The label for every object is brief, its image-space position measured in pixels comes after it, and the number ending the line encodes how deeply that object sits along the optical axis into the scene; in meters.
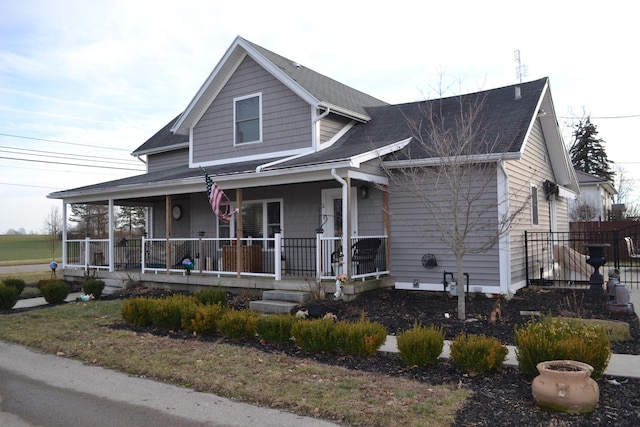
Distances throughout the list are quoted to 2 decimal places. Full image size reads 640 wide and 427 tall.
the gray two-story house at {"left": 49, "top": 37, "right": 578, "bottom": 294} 10.90
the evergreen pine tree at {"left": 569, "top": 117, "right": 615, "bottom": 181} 45.38
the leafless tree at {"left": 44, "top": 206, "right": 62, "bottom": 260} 34.34
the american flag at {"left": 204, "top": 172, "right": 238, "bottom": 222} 11.62
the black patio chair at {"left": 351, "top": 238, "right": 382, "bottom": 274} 10.97
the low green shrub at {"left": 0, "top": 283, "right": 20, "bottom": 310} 11.30
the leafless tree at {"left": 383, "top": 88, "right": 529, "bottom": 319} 10.55
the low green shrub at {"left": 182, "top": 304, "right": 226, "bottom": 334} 8.17
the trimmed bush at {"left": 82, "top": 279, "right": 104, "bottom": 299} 12.56
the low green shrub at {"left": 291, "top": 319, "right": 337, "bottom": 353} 6.76
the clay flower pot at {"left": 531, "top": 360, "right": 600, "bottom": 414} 4.42
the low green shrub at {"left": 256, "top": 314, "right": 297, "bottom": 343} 7.31
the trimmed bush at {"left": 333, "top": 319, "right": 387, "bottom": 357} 6.48
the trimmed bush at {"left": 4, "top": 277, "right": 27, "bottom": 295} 12.56
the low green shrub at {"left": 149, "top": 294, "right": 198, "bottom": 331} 8.56
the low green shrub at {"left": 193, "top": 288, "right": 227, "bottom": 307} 9.80
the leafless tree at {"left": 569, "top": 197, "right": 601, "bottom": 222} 32.12
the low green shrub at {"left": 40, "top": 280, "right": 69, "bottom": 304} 12.00
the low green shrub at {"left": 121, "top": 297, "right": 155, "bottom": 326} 9.07
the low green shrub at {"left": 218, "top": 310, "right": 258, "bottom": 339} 7.73
